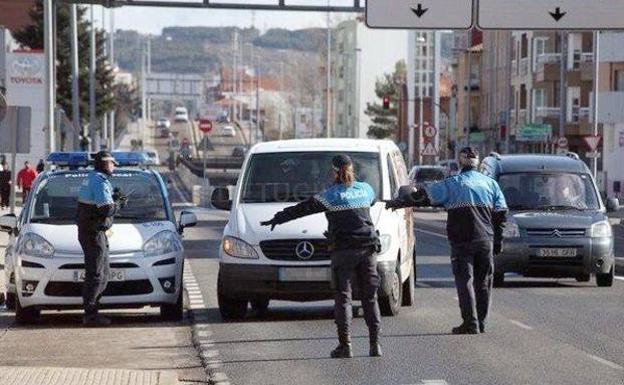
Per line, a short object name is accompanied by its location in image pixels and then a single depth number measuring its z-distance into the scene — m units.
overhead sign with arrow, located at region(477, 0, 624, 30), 28.31
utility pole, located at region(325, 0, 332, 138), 142.50
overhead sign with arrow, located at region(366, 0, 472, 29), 28.72
